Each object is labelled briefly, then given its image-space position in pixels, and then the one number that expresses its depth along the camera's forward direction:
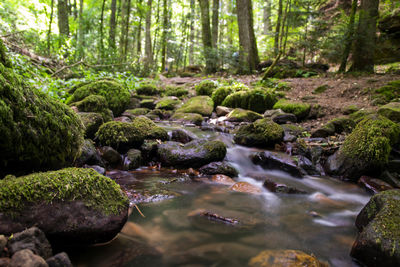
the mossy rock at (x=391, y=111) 5.62
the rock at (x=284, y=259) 2.31
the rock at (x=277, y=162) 4.96
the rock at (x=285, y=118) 7.92
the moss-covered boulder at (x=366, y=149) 4.46
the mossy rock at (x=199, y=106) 9.06
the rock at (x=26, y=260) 1.45
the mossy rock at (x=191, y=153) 4.85
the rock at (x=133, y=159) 4.64
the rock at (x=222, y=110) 9.17
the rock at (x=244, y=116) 8.38
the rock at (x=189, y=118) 8.14
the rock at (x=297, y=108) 8.11
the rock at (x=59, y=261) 1.63
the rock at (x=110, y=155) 4.63
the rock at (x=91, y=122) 5.10
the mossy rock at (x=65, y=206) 1.87
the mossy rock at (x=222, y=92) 10.33
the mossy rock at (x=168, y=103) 9.60
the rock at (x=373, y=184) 4.25
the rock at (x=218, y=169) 4.73
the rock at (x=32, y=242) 1.61
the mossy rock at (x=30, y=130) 2.24
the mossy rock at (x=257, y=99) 9.31
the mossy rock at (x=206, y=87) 11.42
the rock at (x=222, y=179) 4.44
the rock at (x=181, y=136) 6.04
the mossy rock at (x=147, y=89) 11.46
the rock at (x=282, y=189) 4.19
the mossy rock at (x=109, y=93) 7.44
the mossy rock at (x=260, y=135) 6.05
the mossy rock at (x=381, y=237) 2.14
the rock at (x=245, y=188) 4.14
